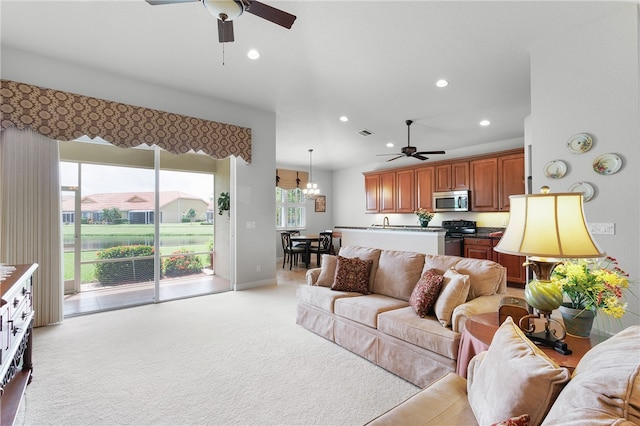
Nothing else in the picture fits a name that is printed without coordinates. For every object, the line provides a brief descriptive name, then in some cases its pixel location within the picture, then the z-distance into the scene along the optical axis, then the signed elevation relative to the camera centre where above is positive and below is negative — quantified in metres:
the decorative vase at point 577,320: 1.56 -0.55
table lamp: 1.33 -0.12
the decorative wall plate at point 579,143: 2.78 +0.64
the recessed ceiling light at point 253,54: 3.37 +1.81
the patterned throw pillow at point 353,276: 3.29 -0.66
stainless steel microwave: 6.70 +0.29
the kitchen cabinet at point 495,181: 5.94 +0.66
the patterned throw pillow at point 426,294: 2.49 -0.66
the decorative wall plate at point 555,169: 2.92 +0.42
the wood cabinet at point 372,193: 8.72 +0.64
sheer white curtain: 3.30 +0.08
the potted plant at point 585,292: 1.42 -0.38
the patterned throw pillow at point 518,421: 0.92 -0.63
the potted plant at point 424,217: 6.99 -0.06
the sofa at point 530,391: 0.75 -0.54
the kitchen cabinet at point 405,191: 7.82 +0.60
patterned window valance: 3.35 +1.21
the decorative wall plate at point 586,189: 2.77 +0.21
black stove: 6.79 -0.31
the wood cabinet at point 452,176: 6.79 +0.86
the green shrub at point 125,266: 4.60 -0.73
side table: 1.39 -0.66
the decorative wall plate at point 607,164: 2.65 +0.42
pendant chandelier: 8.22 +0.68
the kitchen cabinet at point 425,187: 7.42 +0.68
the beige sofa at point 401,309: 2.23 -0.83
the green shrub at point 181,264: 4.89 -0.77
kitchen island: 5.23 -0.45
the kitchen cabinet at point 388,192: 8.29 +0.62
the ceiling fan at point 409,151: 5.39 +1.12
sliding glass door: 4.31 -0.08
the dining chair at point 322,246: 7.38 -0.74
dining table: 7.32 -0.61
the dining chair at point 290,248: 7.36 -0.78
